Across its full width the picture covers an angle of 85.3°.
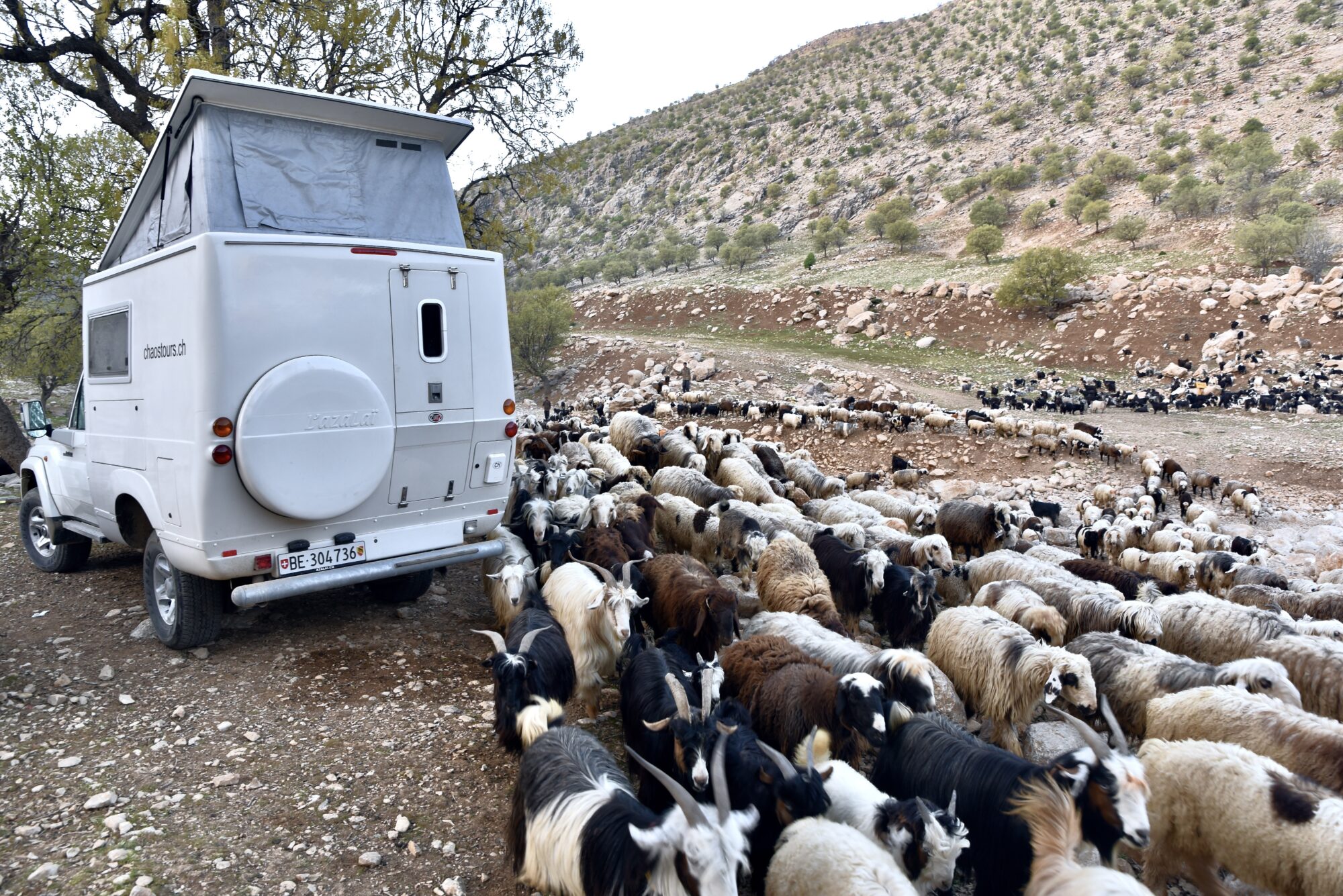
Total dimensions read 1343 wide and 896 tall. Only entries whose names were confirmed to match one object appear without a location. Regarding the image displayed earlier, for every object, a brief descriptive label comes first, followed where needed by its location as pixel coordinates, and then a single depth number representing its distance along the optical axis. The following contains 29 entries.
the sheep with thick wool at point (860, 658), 4.80
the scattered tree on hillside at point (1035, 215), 39.66
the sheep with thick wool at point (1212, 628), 5.84
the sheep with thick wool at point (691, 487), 10.61
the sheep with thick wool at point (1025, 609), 6.04
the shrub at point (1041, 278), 26.81
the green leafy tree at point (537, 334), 25.22
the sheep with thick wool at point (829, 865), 3.05
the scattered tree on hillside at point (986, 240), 35.50
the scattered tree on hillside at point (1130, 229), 32.84
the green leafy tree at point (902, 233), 41.56
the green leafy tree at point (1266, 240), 25.95
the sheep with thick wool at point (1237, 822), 3.33
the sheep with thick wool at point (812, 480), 12.56
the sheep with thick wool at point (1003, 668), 4.96
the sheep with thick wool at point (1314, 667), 5.14
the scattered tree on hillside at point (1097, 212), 35.75
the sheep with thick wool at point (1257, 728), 3.96
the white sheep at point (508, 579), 6.30
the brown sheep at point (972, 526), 9.97
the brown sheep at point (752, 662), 5.04
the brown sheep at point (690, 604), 5.92
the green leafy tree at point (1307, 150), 34.12
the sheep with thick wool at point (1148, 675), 4.77
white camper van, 4.65
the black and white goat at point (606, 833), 2.88
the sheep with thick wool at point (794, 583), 6.71
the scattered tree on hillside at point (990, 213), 41.47
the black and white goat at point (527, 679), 4.31
